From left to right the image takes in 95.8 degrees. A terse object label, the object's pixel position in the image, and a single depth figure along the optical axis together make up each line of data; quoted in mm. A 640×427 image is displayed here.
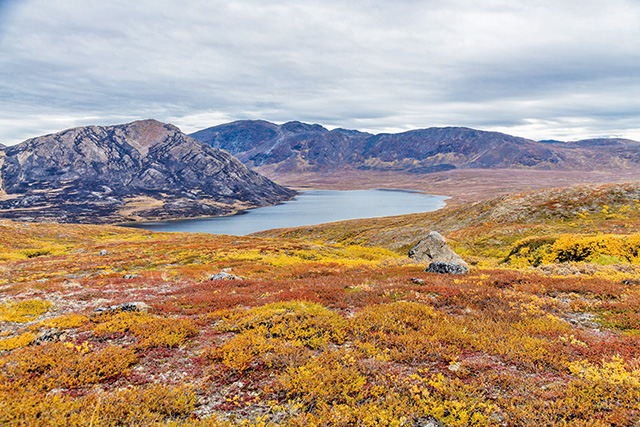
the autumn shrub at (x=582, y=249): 21672
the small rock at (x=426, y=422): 6227
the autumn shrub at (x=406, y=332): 9062
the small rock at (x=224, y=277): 22531
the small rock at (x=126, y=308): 13538
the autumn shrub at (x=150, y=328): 10359
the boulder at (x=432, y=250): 34281
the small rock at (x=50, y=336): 10422
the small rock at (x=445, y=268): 20594
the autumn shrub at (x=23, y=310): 13592
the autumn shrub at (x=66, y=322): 11805
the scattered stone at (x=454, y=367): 8086
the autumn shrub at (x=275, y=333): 8867
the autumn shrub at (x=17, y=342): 9773
